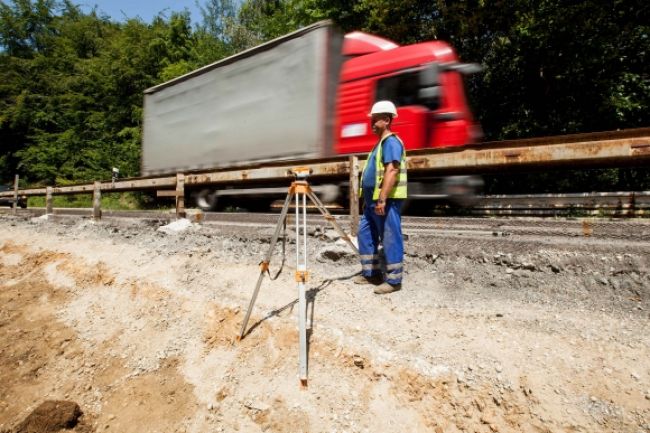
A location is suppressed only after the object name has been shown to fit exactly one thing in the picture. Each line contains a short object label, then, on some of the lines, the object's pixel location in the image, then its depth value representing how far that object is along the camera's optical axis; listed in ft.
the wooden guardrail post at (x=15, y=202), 44.90
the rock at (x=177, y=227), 21.26
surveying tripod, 8.53
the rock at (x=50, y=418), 9.21
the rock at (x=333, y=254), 14.69
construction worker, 10.98
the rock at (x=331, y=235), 15.93
